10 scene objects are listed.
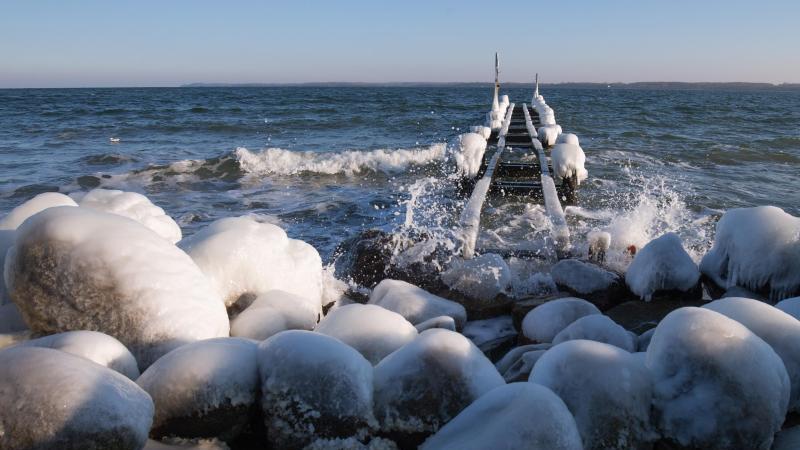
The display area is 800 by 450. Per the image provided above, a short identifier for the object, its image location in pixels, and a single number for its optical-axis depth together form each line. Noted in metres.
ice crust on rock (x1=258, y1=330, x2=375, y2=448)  1.79
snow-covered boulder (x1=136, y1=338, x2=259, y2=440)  1.78
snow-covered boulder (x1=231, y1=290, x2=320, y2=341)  2.72
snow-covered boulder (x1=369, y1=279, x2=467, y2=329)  3.20
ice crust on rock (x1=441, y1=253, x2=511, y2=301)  3.78
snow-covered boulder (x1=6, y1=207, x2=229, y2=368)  2.29
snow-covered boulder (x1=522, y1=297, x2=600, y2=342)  2.92
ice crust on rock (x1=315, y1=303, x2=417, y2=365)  2.33
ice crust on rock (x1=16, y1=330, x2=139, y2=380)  1.98
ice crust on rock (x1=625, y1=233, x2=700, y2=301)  3.47
